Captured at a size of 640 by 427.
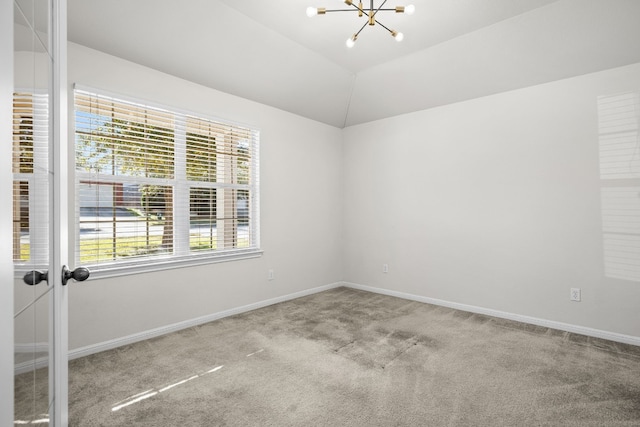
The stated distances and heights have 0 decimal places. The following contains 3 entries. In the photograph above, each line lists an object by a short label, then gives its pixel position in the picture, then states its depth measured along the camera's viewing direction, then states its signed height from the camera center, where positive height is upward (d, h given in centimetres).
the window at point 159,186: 277 +31
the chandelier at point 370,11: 235 +148
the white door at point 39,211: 79 +2
